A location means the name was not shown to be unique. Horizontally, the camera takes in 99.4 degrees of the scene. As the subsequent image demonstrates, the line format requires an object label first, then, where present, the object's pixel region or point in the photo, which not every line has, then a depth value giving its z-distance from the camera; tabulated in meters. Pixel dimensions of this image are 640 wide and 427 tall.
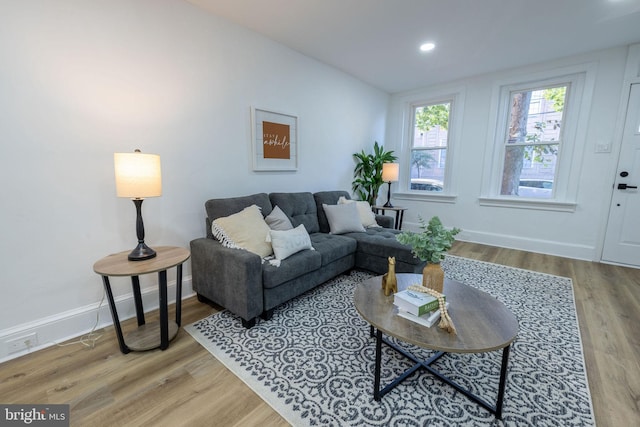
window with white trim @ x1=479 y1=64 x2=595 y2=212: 3.52
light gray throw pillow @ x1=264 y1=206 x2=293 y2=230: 2.58
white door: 3.18
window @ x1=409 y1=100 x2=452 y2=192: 4.66
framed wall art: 2.91
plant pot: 1.56
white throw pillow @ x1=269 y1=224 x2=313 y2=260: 2.21
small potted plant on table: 1.52
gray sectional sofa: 1.95
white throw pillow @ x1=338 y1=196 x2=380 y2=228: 3.45
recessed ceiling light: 3.04
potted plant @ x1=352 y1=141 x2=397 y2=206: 4.46
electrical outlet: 1.68
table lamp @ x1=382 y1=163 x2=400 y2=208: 4.24
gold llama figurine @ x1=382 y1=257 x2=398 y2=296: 1.64
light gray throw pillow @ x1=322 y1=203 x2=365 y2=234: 3.14
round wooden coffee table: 1.20
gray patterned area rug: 1.32
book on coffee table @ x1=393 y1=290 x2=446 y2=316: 1.35
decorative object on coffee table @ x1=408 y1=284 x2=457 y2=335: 1.28
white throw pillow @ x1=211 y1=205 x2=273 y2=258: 2.19
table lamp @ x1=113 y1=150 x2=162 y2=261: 1.65
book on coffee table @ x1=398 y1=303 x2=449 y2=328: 1.33
